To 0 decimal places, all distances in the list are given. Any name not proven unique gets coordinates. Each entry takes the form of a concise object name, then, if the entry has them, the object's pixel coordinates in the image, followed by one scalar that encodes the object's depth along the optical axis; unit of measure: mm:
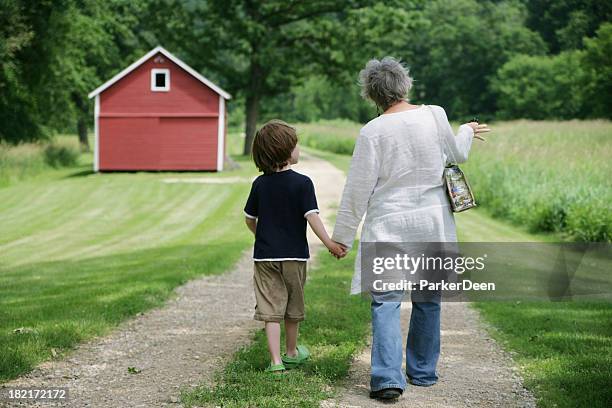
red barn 32312
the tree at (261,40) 38656
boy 5270
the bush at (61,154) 34000
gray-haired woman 4977
